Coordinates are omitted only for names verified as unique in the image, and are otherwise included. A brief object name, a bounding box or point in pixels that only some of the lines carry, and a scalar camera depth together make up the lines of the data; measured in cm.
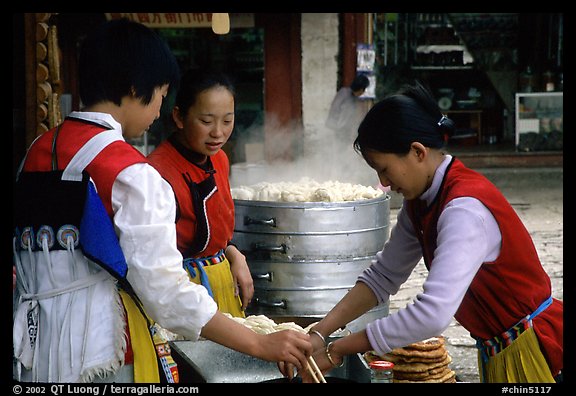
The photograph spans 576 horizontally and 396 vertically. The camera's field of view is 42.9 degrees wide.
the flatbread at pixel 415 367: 371
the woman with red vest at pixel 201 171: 379
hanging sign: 1095
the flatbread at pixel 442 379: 371
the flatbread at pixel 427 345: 371
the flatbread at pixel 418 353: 370
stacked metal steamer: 479
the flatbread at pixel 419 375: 372
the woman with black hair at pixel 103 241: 228
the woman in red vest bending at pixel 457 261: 249
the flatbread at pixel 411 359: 372
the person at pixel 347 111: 1069
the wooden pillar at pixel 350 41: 1110
